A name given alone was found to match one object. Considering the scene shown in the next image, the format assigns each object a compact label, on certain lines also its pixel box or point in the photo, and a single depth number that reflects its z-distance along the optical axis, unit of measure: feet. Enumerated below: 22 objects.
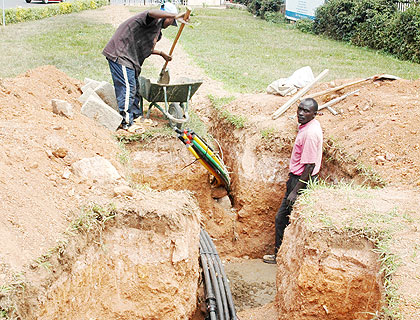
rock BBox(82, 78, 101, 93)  26.42
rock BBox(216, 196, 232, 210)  25.71
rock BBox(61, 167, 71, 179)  15.92
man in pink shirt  19.57
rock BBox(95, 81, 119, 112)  25.25
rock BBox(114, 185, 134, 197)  15.15
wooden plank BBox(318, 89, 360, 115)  26.13
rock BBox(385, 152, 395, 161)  20.49
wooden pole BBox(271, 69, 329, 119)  25.98
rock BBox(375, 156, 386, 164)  20.44
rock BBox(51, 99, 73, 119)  21.52
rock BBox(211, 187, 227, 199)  25.77
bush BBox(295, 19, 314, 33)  69.88
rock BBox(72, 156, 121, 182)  16.42
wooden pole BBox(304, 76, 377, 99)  26.14
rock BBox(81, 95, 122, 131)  23.26
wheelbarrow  22.68
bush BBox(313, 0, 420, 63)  46.24
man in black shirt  22.49
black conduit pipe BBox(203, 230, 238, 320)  15.76
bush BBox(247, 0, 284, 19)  85.51
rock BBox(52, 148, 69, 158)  17.34
